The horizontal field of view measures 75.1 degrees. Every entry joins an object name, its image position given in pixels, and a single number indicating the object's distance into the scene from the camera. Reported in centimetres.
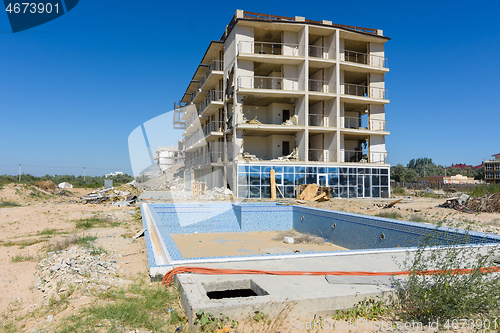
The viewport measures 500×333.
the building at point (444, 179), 6925
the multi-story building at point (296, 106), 2344
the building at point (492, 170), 6705
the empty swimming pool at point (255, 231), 629
